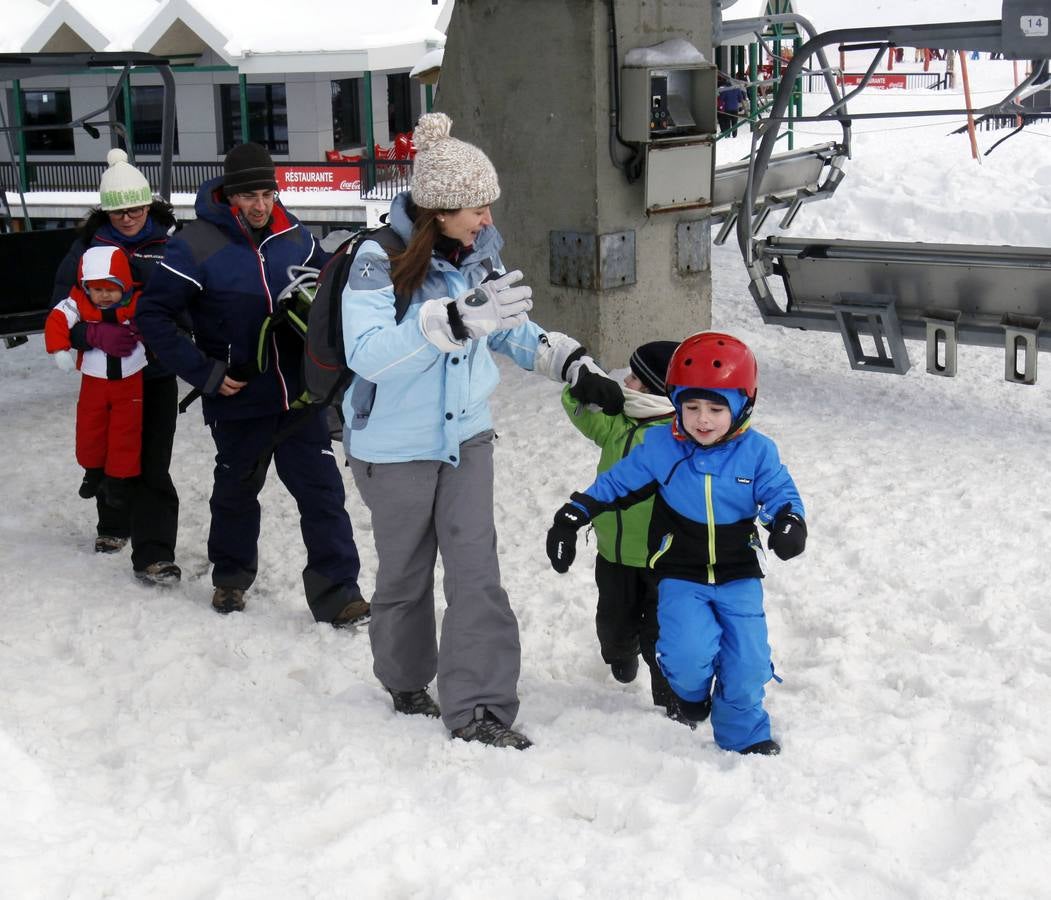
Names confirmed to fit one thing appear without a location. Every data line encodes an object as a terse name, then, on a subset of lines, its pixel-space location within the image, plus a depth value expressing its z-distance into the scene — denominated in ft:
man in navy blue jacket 15.51
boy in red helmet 11.96
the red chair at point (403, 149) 69.12
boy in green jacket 13.36
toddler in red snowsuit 17.61
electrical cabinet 24.85
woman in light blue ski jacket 11.55
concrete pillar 25.21
